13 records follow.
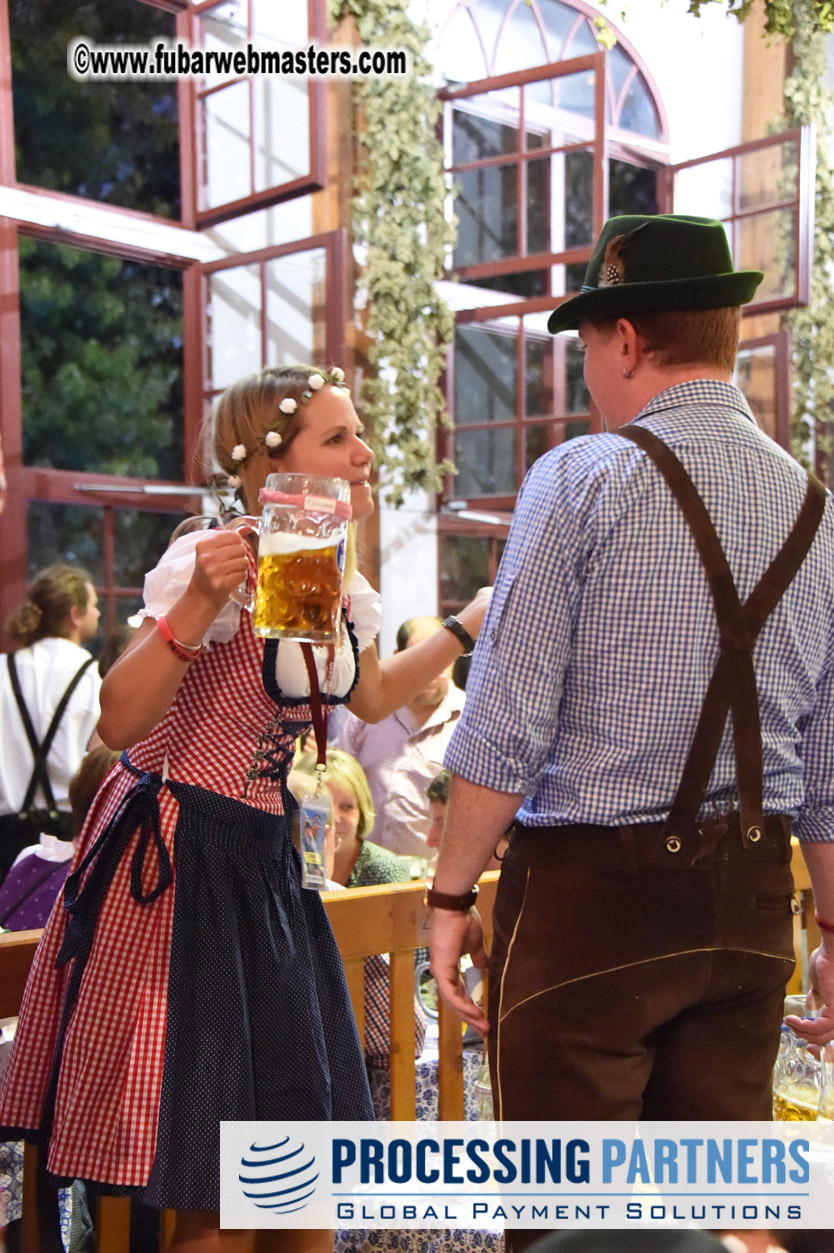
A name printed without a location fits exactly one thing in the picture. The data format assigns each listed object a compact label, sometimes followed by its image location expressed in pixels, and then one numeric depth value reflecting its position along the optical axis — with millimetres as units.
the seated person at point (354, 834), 2939
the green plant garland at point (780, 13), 2988
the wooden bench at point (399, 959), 2025
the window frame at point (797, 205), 6043
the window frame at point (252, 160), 4578
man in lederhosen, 1341
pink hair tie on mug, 1441
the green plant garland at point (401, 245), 5250
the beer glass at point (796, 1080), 2135
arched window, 5664
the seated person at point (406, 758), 4191
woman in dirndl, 1460
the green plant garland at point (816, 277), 6934
